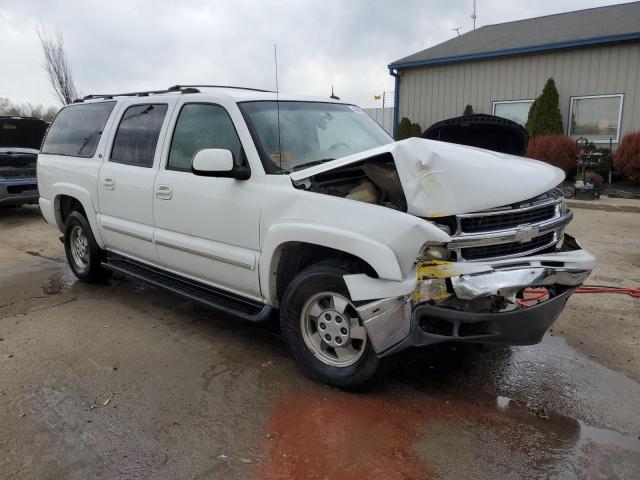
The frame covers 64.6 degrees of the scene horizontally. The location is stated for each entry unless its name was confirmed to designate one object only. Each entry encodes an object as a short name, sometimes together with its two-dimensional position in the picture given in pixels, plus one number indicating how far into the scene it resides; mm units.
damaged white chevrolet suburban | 2803
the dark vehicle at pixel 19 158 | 10312
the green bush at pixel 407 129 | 16578
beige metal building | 13164
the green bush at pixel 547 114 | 13867
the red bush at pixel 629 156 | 12125
